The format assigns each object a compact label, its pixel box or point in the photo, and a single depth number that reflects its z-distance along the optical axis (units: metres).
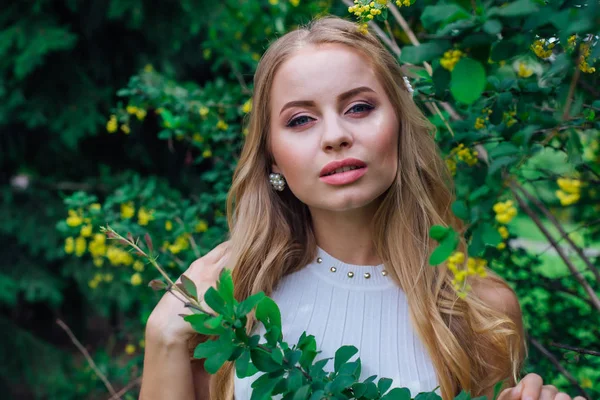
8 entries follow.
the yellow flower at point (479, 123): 1.51
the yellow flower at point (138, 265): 2.30
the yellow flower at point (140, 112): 2.70
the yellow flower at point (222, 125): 2.54
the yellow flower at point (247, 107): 2.37
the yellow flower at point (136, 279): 2.34
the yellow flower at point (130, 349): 3.02
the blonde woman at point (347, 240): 1.54
